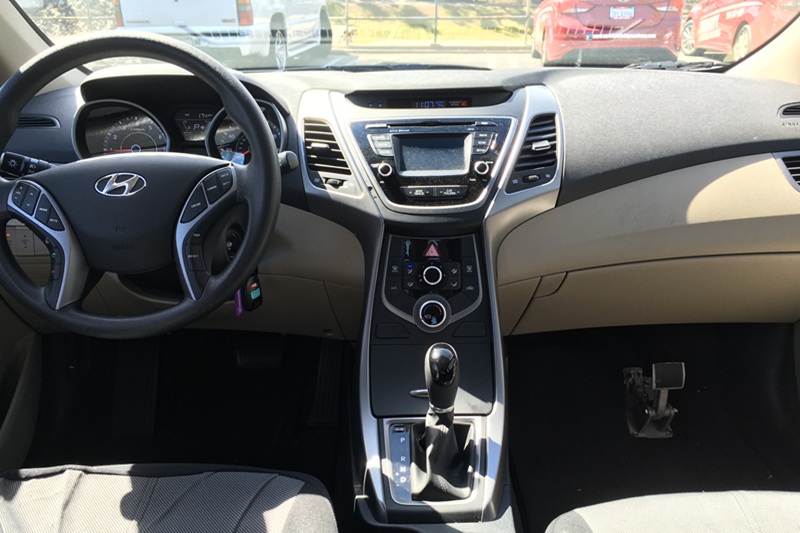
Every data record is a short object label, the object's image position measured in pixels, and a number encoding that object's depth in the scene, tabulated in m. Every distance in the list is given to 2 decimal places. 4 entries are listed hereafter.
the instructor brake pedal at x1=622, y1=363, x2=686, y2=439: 2.25
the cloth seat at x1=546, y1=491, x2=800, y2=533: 1.27
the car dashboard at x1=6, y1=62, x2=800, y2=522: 1.72
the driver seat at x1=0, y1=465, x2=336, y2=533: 1.27
